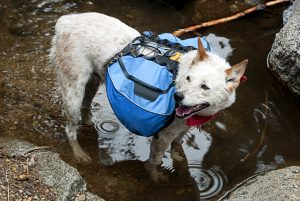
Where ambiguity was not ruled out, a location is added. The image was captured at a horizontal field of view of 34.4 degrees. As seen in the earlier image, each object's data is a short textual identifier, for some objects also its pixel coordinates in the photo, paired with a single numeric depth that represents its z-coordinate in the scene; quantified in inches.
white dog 198.5
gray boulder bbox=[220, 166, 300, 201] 193.6
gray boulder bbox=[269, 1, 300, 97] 291.3
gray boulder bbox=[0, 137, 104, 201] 193.6
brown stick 343.0
